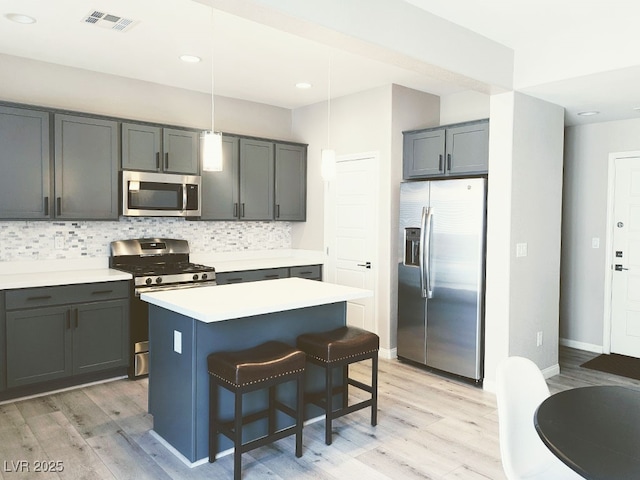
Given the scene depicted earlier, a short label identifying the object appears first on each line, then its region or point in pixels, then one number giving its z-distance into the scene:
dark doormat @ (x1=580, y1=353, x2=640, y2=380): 4.48
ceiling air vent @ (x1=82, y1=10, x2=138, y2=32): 3.21
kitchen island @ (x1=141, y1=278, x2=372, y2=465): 2.77
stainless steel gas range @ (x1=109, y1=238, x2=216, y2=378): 4.18
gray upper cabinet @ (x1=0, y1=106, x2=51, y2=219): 3.79
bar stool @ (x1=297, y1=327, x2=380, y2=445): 2.99
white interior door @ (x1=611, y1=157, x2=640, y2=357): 4.85
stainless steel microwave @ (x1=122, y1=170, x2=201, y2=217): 4.44
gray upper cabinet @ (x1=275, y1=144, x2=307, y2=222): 5.59
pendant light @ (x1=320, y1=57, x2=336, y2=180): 3.46
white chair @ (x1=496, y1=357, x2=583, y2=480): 1.87
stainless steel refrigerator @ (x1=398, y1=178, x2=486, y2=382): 4.07
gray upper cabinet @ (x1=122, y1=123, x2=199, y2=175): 4.42
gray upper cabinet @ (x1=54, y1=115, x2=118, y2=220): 4.05
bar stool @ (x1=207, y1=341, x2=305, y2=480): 2.55
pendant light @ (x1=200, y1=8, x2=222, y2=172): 2.89
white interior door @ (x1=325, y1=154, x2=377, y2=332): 5.02
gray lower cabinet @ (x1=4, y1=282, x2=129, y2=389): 3.60
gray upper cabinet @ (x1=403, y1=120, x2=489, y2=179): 4.17
